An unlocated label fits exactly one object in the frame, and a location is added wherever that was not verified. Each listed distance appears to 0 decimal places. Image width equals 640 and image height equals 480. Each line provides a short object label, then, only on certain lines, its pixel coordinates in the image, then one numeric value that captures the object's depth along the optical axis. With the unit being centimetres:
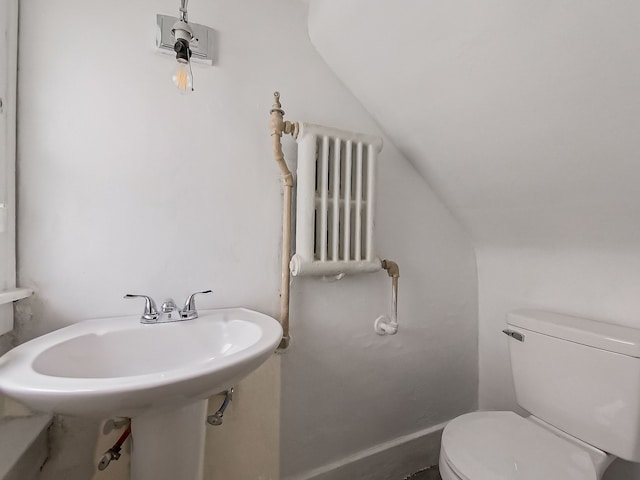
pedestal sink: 46
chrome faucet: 82
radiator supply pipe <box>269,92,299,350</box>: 101
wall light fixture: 80
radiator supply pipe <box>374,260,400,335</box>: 120
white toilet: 82
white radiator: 102
